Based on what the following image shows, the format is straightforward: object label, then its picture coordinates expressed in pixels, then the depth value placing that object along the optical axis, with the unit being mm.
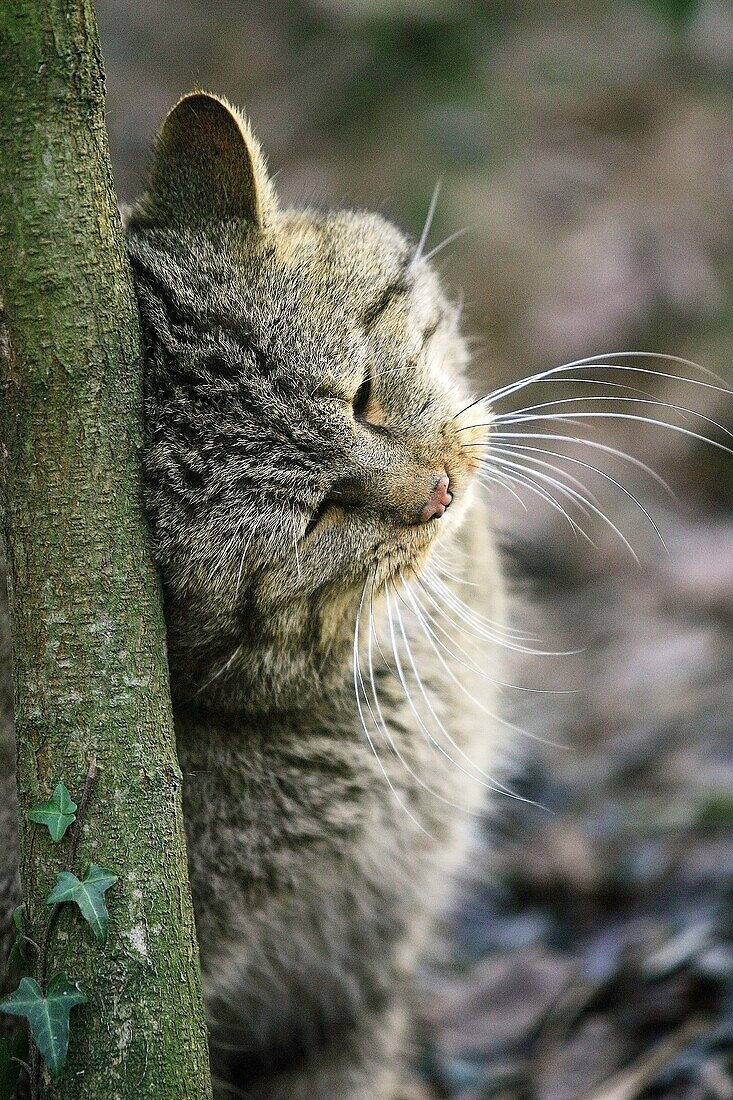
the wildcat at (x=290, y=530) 2511
